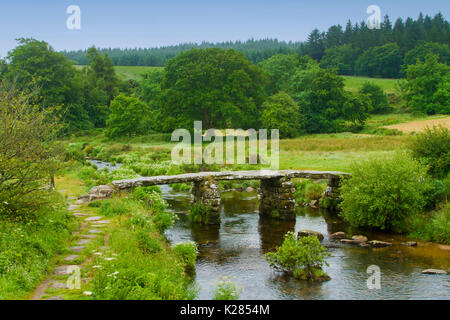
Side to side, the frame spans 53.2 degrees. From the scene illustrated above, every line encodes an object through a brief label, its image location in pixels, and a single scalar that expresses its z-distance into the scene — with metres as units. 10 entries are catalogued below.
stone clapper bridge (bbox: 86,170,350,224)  21.39
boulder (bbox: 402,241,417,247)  18.53
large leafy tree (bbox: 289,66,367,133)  59.72
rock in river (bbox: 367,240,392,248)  18.46
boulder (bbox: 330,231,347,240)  19.64
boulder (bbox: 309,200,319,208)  26.63
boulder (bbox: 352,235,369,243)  19.09
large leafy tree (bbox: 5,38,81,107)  61.19
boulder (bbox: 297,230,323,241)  18.95
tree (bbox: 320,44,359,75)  107.81
